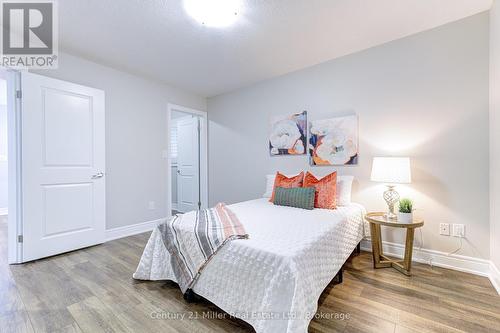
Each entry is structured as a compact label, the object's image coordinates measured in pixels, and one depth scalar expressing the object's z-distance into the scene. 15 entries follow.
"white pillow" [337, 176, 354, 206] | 2.53
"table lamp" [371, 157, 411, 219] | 2.08
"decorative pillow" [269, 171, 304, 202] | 2.70
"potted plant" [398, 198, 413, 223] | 2.02
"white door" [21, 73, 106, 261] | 2.33
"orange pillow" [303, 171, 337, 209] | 2.38
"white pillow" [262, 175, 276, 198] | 3.11
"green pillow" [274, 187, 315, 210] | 2.38
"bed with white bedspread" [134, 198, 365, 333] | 1.17
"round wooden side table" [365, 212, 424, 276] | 2.00
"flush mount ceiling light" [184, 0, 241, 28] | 1.85
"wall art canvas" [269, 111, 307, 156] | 3.11
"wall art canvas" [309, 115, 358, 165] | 2.70
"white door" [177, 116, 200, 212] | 4.54
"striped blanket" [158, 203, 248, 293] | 1.53
